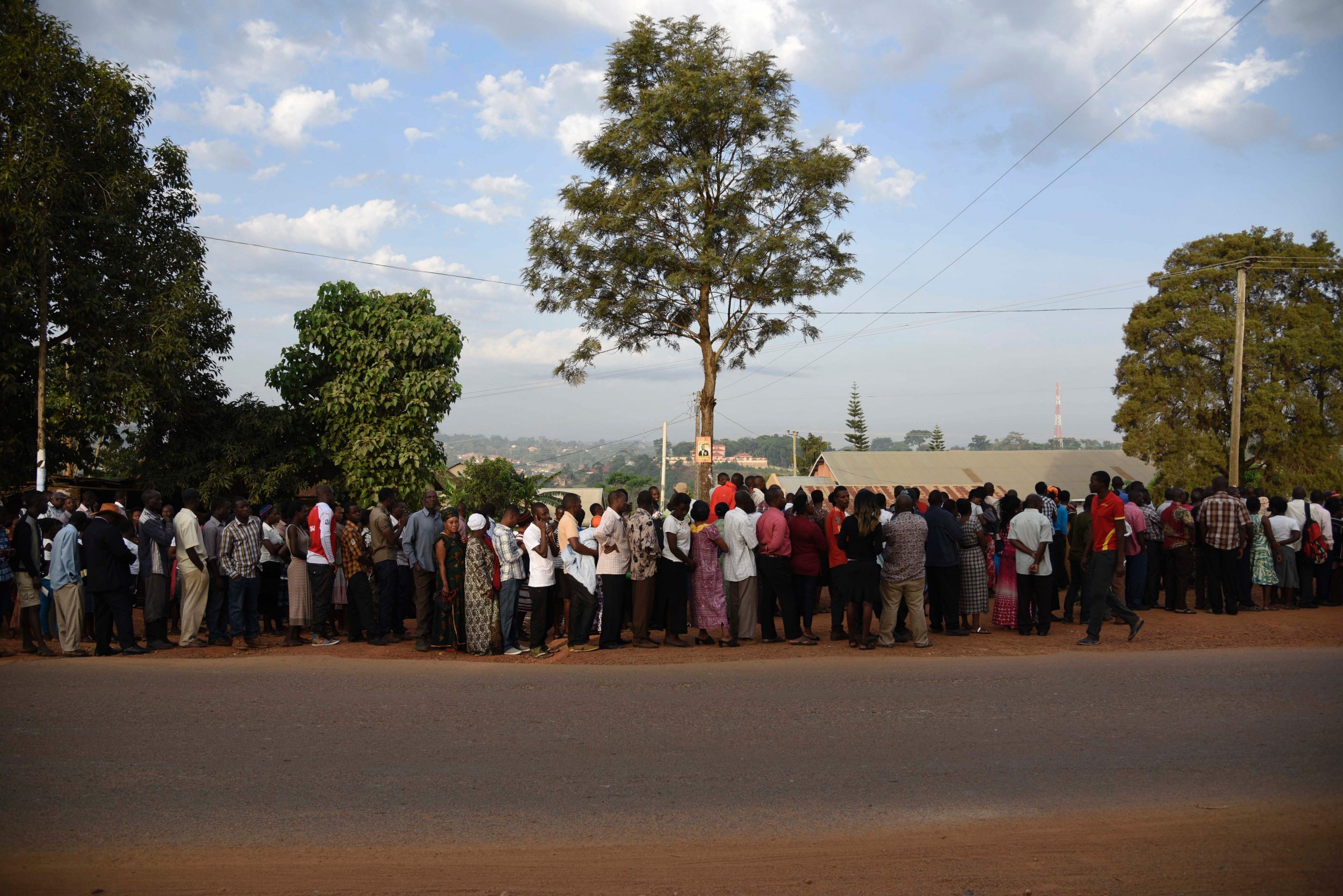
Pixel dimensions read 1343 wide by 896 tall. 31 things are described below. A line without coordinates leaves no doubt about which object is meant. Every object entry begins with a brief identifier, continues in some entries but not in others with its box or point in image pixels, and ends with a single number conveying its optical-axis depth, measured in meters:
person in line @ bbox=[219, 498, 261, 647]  11.21
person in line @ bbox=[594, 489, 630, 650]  10.73
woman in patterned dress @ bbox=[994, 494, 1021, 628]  11.98
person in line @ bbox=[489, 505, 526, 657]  10.60
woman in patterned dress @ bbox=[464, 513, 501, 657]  10.73
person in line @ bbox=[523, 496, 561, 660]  10.38
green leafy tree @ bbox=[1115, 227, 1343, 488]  31.48
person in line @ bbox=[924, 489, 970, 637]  11.23
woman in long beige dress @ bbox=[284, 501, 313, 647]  11.44
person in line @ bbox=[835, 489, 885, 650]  10.38
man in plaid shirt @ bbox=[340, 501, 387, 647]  11.38
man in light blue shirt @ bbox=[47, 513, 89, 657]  10.64
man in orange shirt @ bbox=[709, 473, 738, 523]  13.02
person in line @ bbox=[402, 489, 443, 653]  11.70
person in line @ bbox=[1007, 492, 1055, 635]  11.23
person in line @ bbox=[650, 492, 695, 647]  10.92
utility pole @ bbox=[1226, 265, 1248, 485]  27.42
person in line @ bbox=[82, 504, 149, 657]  10.40
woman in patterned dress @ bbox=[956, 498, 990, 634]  11.65
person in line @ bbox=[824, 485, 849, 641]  10.88
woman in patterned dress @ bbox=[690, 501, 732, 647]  11.27
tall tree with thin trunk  20.86
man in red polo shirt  10.52
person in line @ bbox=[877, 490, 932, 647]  10.34
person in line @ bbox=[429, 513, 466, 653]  10.97
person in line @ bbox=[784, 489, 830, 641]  11.32
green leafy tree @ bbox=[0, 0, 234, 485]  16.70
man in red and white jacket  11.36
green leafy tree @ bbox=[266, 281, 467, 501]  20.28
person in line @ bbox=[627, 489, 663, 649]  10.85
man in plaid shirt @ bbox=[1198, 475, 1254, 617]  12.86
